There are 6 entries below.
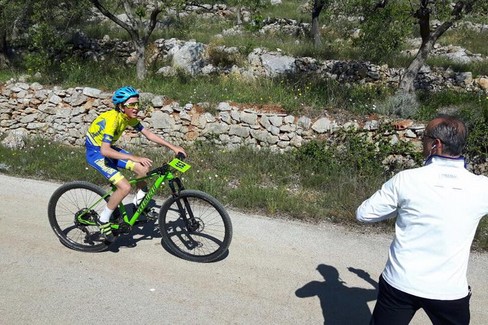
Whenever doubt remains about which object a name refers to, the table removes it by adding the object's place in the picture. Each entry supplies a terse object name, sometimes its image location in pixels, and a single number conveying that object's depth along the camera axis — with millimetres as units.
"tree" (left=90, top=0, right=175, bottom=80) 11969
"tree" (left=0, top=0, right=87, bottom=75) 12156
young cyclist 4793
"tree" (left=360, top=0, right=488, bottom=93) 8922
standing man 2514
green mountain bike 4938
